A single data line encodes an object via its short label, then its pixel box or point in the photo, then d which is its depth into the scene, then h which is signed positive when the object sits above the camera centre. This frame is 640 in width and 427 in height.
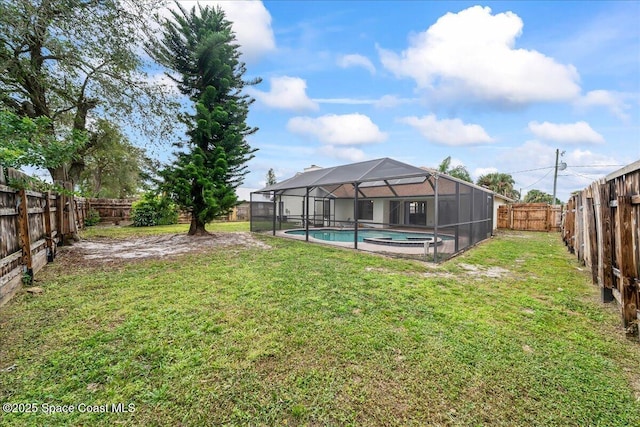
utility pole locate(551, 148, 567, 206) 19.44 +2.65
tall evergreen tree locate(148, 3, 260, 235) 9.44 +3.66
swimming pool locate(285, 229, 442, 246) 11.66 -1.33
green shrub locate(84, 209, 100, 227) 13.50 -0.28
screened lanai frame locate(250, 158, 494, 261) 7.32 +0.17
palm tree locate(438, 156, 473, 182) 20.86 +2.92
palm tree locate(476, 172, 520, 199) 22.94 +2.04
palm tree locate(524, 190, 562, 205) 25.97 +0.82
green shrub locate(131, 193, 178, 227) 14.48 -0.03
